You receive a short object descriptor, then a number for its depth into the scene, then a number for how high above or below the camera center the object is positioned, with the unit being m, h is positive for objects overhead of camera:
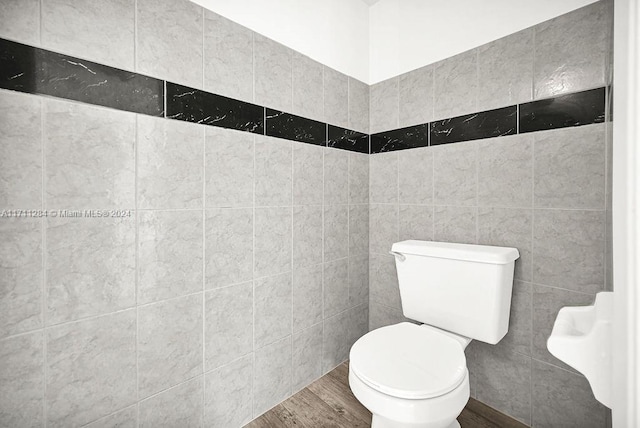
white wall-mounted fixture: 0.46 -0.22
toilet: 0.99 -0.53
